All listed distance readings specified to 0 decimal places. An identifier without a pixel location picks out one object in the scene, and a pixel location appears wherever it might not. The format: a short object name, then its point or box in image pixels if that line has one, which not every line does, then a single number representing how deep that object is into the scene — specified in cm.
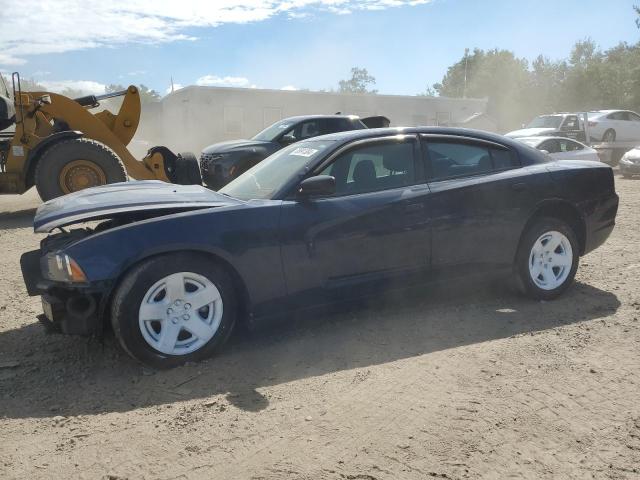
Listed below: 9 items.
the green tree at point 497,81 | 5816
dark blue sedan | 344
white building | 2930
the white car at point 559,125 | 1738
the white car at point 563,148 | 1291
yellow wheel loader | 933
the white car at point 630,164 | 1482
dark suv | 1020
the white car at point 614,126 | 2002
